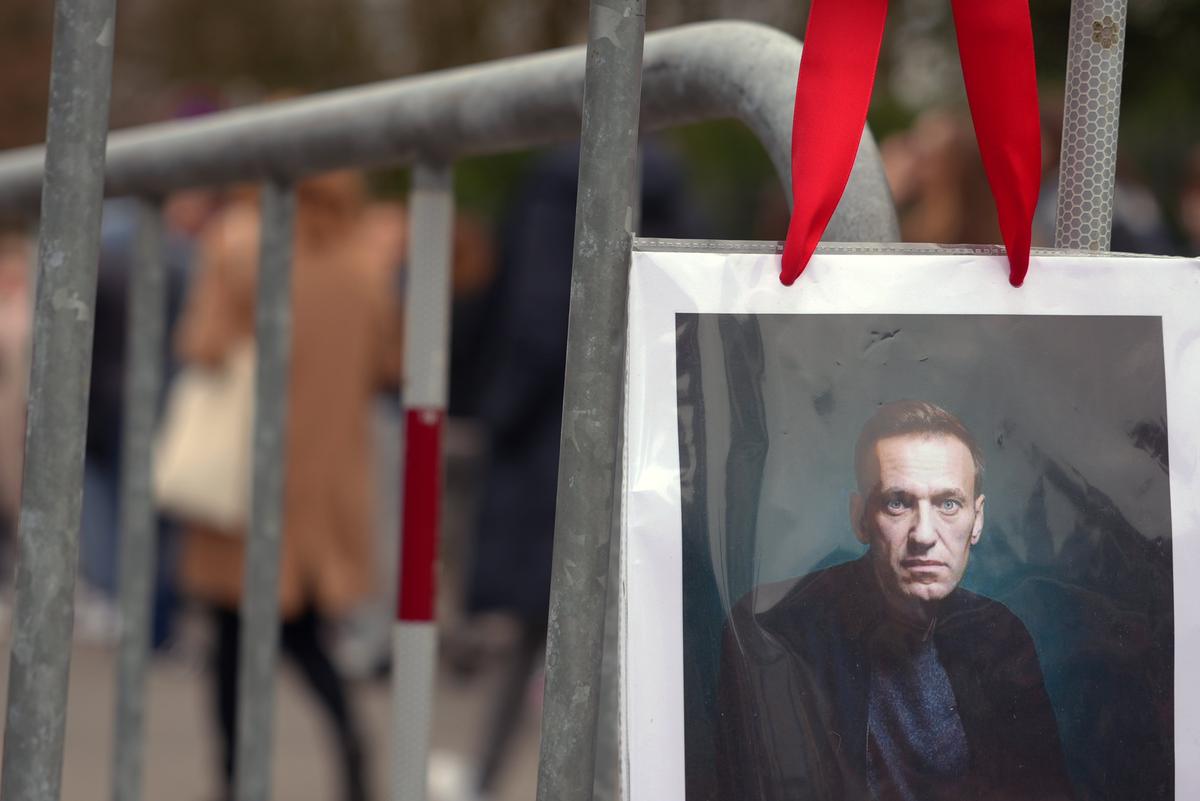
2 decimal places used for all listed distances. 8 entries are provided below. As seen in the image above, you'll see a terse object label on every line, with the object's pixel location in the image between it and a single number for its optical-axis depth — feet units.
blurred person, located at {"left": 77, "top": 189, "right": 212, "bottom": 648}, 18.67
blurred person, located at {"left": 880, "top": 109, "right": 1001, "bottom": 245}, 12.13
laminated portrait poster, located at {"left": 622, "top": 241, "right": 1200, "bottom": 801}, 2.93
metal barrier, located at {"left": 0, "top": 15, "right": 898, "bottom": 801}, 3.34
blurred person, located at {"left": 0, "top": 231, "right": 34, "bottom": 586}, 23.31
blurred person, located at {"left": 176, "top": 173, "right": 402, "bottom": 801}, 13.10
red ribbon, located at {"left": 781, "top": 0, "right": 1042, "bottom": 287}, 3.09
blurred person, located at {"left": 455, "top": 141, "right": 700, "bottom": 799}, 13.60
